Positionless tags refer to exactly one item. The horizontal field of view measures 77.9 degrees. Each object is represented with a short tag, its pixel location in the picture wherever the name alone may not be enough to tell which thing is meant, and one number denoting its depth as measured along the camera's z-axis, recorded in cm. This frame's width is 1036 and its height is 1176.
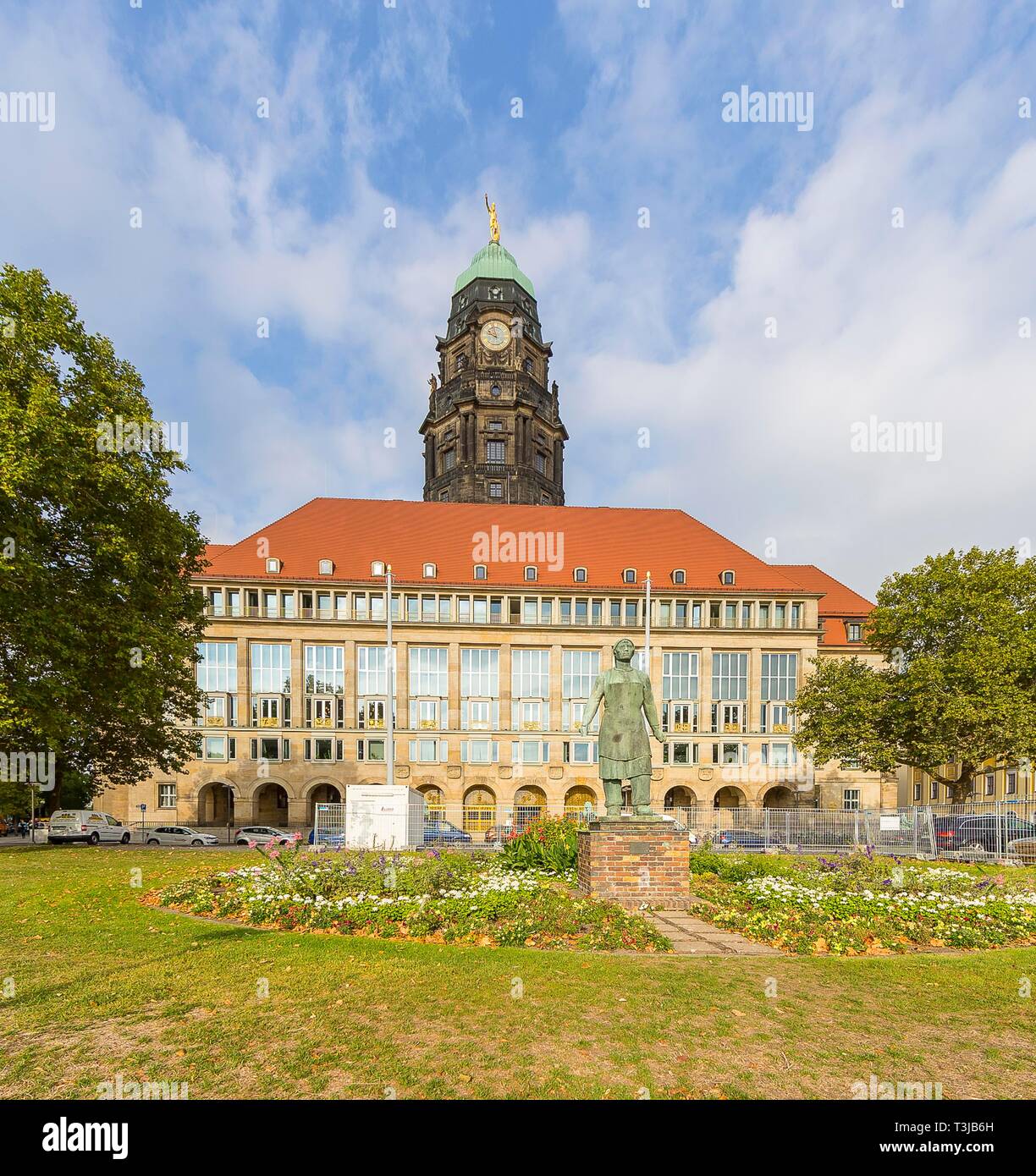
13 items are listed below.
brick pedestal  1154
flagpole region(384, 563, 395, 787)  3125
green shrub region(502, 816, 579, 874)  1421
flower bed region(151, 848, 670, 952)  938
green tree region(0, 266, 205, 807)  1814
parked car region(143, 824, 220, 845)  3506
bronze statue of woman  1243
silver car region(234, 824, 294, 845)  3556
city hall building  4528
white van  3247
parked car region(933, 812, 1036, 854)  2502
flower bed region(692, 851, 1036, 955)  960
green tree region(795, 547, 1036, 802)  3052
